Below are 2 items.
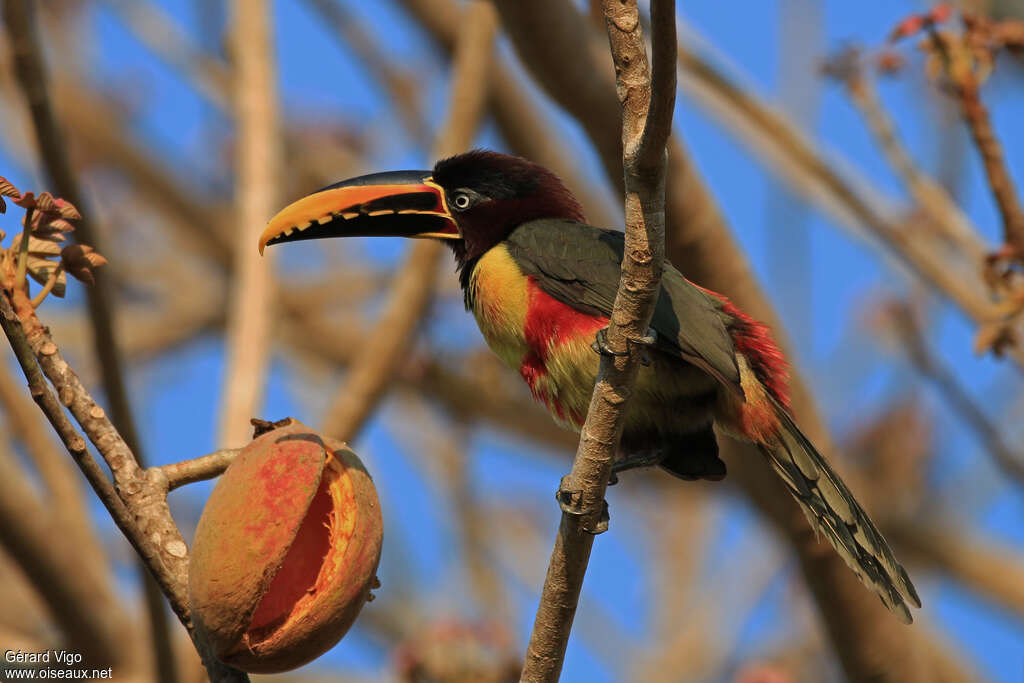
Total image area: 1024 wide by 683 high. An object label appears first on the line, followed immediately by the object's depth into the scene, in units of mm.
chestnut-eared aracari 6293
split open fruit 3910
